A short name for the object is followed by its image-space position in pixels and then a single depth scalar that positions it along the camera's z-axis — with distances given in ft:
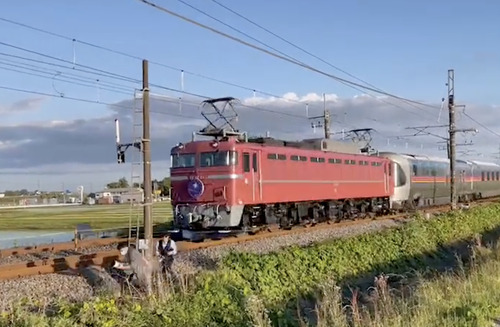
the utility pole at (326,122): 147.33
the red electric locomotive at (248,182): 73.15
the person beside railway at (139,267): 40.37
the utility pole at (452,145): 127.13
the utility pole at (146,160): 54.19
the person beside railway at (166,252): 45.39
